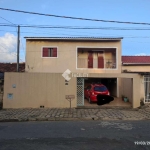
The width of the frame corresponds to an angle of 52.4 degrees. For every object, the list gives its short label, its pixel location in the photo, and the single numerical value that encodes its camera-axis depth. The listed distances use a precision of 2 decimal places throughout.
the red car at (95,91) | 11.75
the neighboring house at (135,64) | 16.35
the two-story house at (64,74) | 10.55
